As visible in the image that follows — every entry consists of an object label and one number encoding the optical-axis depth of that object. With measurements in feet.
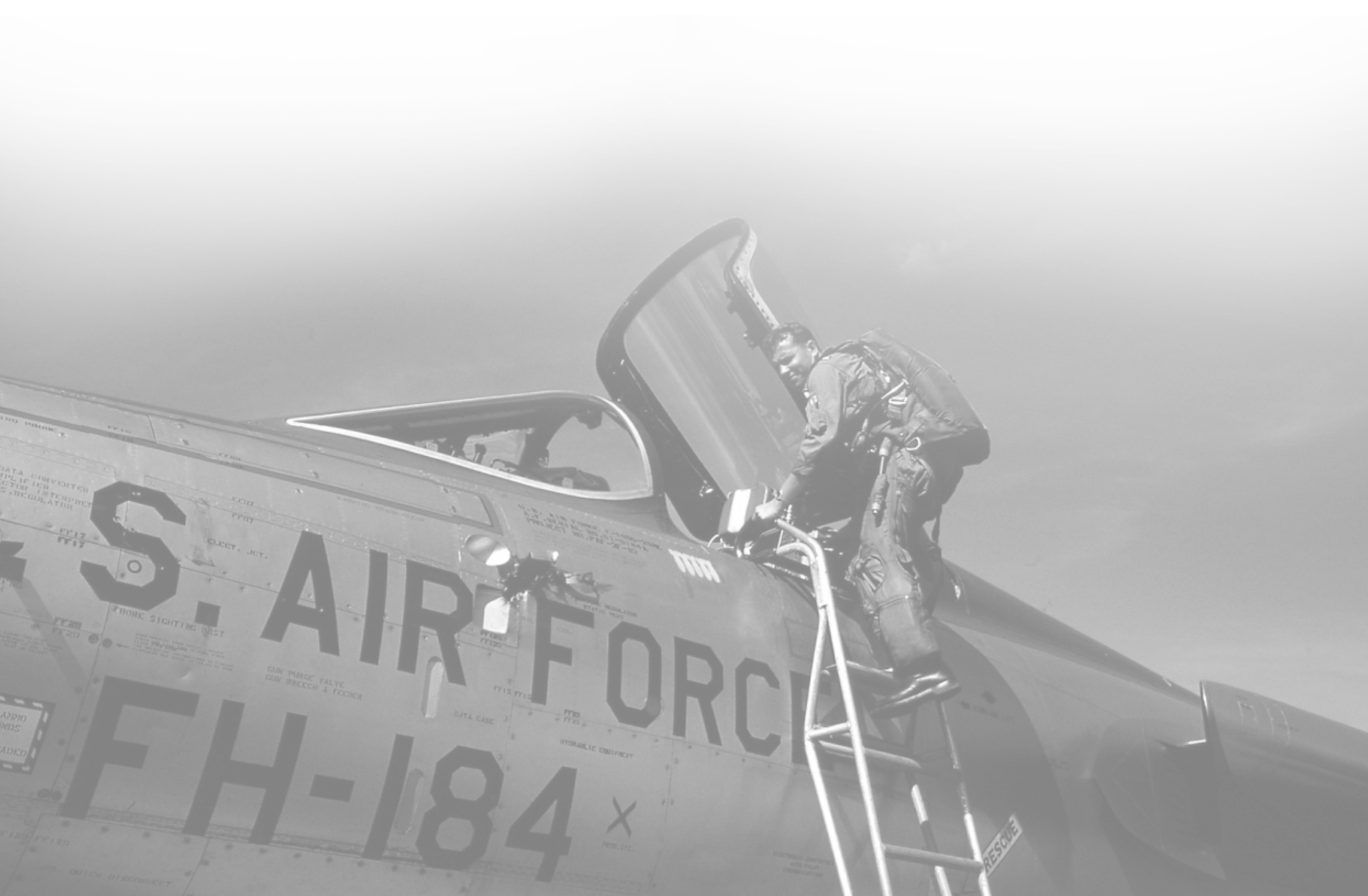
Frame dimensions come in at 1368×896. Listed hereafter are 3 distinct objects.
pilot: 16.62
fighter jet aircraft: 11.84
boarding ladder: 14.85
